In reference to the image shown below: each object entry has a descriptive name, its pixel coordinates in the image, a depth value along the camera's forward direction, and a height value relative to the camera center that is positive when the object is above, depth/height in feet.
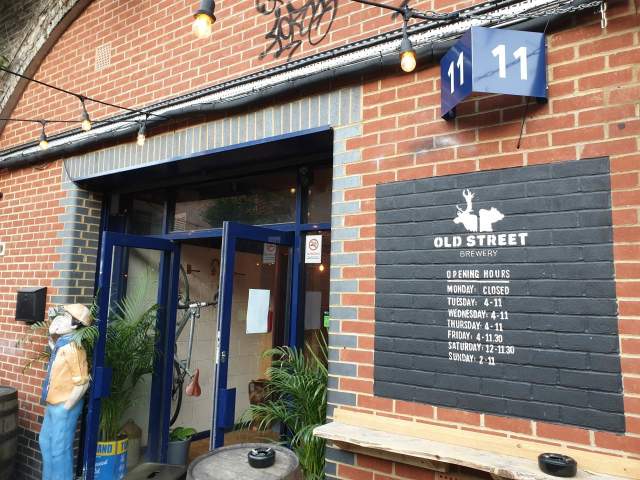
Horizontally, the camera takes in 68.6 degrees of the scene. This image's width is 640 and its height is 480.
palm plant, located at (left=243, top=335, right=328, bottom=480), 9.74 -2.67
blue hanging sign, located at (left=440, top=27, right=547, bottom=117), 7.57 +3.69
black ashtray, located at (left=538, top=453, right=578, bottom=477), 6.50 -2.42
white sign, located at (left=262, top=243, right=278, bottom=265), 12.10 +0.81
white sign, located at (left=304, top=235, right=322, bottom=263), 12.19 +0.95
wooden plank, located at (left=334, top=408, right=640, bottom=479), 6.63 -2.44
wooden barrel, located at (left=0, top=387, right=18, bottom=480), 13.57 -4.47
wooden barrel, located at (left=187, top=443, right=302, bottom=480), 7.09 -2.89
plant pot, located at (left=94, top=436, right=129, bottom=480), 13.74 -5.28
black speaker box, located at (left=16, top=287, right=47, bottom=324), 15.10 -0.82
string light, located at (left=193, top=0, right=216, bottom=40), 7.27 +4.11
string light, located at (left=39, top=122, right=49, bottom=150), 14.28 +4.19
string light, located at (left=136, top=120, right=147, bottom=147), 12.56 +4.06
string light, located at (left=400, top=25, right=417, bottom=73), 7.83 +3.91
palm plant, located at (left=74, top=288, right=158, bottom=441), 14.03 -2.30
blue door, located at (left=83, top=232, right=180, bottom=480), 15.35 -0.76
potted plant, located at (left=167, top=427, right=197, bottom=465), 15.35 -5.46
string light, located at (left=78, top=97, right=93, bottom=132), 12.59 +4.27
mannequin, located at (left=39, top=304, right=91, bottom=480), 12.71 -3.24
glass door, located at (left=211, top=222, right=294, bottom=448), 10.69 -0.80
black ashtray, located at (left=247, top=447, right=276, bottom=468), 7.37 -2.72
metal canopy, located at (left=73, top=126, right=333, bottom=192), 11.17 +3.39
